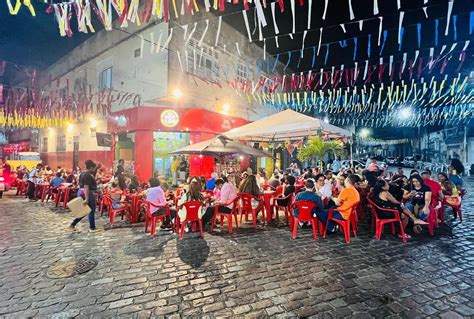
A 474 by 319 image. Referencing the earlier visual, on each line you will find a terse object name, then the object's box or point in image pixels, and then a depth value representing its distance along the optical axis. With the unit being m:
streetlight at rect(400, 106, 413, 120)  28.77
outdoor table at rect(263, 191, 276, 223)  7.48
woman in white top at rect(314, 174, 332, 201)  7.00
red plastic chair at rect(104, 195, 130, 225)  6.94
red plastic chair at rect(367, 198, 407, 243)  5.62
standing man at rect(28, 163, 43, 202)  11.55
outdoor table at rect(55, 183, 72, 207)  9.48
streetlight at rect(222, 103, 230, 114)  17.08
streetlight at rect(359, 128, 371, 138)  46.80
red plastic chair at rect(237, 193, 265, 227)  7.00
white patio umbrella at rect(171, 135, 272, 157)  8.96
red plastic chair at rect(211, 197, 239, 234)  6.40
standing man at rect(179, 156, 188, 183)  15.15
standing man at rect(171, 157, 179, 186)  15.48
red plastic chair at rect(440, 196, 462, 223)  7.16
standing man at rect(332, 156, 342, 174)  18.60
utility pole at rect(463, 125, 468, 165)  27.45
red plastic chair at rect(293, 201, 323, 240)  5.82
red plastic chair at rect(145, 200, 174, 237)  6.14
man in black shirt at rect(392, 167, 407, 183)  8.28
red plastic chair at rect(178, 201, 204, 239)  5.82
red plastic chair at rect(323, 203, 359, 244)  5.66
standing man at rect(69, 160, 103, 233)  6.64
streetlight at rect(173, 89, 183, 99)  13.47
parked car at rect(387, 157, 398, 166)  43.78
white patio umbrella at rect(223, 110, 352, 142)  7.75
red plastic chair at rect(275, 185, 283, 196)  8.26
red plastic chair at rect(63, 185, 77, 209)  9.46
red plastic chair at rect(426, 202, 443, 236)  6.07
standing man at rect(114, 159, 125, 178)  10.14
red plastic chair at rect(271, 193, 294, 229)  7.27
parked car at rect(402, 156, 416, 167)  39.16
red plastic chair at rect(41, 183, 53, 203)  10.86
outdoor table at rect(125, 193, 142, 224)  7.37
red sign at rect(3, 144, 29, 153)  30.10
